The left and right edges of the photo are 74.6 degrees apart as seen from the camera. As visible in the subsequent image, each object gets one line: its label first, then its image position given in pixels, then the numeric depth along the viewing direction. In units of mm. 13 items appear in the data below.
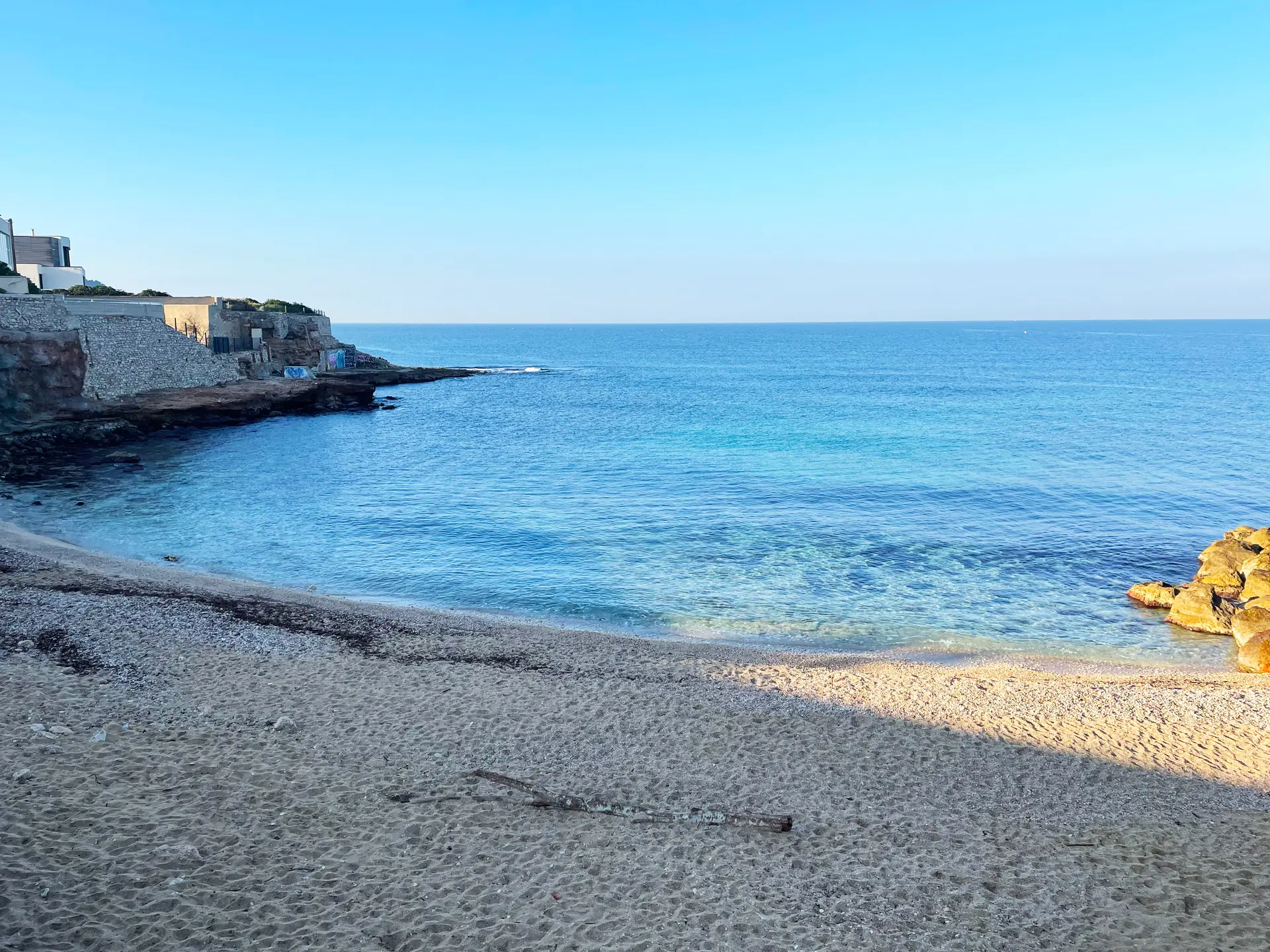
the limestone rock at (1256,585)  19547
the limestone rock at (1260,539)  22375
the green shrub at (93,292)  56594
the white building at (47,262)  59969
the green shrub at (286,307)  69225
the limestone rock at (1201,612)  18312
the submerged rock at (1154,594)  19594
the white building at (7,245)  57178
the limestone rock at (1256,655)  16125
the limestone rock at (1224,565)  20578
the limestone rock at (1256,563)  20525
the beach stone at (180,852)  7828
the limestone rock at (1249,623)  17359
